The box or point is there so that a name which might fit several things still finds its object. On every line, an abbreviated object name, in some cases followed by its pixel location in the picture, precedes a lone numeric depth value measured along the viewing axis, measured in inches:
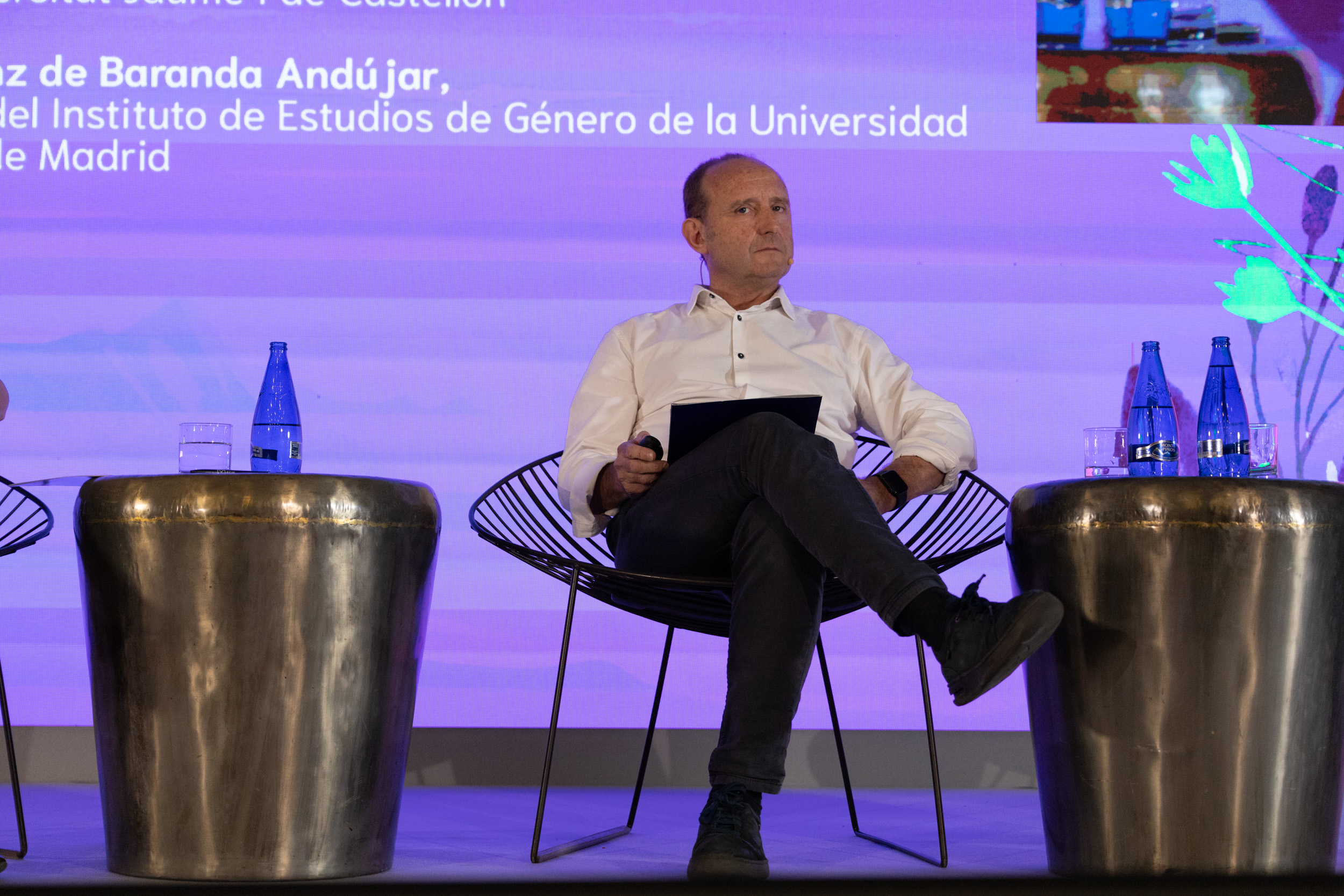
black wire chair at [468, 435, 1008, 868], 307.8
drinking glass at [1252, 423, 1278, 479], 316.8
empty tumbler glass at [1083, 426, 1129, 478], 321.5
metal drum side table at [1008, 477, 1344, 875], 297.6
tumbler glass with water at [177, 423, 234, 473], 317.9
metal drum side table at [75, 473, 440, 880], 299.3
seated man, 297.0
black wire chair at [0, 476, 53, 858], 307.7
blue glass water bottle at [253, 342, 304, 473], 320.6
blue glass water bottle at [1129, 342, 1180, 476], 313.6
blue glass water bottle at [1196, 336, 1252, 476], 315.9
